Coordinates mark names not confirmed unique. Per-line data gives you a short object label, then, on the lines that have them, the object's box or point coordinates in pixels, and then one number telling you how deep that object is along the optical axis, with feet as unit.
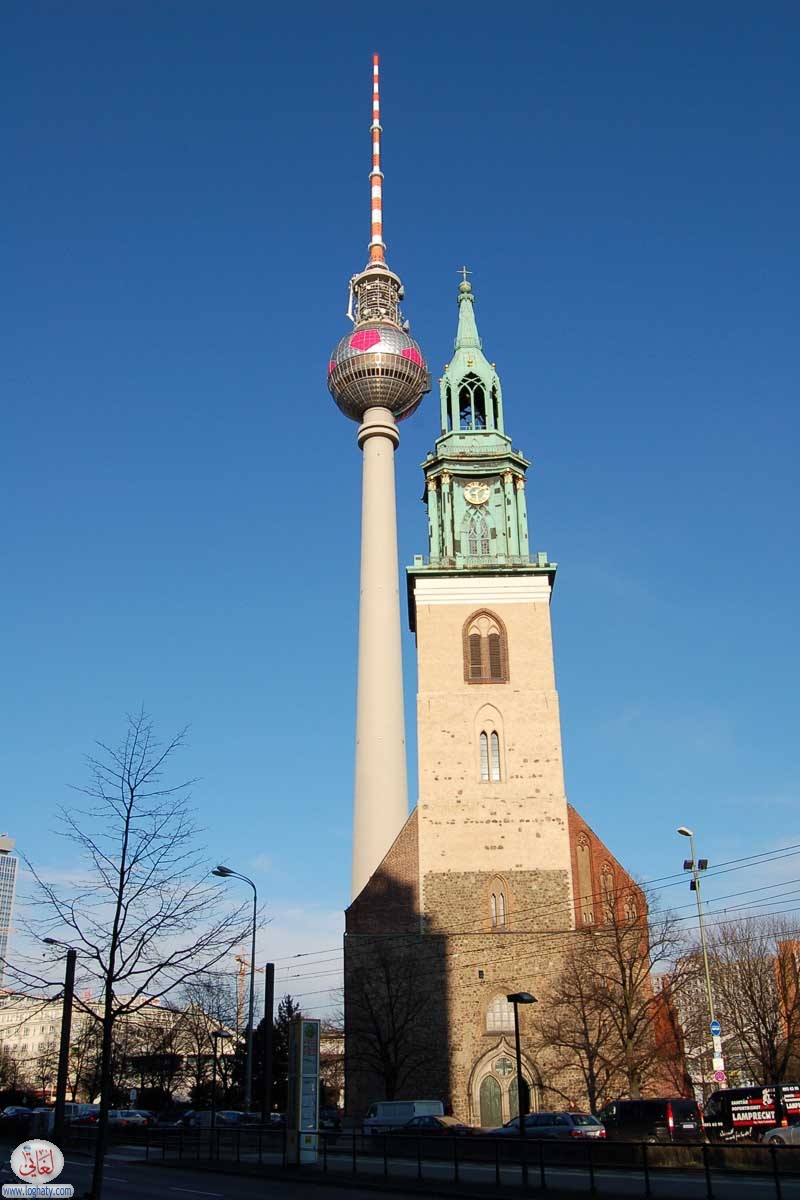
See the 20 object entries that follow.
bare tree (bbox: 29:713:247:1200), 63.62
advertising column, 97.35
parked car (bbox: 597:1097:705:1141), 110.83
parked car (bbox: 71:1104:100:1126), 160.41
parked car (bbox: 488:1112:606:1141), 109.19
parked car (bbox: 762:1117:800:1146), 102.21
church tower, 165.17
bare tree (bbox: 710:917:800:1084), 172.04
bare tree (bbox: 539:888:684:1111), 142.72
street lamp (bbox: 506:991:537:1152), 87.19
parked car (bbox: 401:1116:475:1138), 121.49
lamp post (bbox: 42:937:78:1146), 80.38
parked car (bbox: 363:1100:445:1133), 134.00
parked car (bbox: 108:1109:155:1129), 169.48
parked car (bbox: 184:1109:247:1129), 180.86
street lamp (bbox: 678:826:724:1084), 126.00
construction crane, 349.39
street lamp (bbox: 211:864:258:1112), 126.62
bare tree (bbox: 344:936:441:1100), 153.07
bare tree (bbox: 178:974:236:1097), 211.61
